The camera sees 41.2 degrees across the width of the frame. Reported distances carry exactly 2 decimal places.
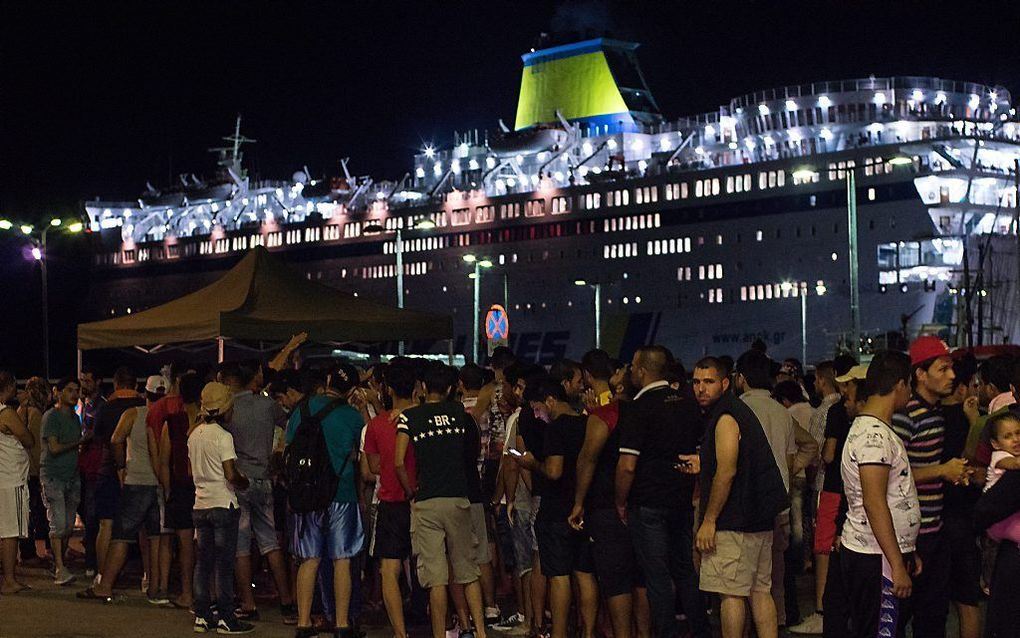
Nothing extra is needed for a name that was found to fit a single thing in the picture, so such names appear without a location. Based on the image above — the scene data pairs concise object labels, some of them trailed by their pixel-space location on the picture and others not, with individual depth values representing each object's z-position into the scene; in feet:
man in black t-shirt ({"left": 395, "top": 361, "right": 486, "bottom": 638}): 28.14
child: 20.01
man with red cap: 22.68
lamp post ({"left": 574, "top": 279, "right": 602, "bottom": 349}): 154.10
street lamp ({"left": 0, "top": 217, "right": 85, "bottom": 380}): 103.86
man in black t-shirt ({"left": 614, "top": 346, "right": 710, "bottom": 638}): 25.63
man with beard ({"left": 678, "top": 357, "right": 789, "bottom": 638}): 22.85
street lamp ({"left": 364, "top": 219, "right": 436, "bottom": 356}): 99.80
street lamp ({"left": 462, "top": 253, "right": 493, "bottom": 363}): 122.29
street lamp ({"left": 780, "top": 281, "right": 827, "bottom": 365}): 153.58
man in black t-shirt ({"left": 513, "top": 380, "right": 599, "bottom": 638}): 27.99
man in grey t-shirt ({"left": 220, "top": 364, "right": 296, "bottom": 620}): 33.24
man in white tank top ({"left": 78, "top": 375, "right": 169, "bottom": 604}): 35.76
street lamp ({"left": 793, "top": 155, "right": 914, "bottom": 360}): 87.73
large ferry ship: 157.48
